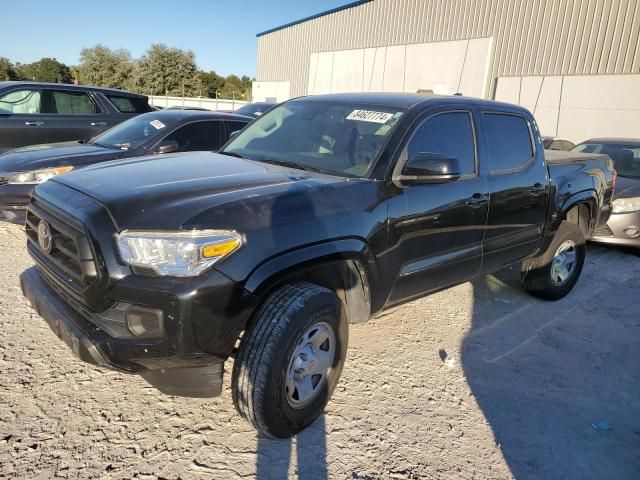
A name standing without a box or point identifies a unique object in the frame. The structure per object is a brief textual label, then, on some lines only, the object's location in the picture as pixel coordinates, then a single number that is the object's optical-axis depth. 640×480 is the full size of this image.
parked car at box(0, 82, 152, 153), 7.63
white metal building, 14.32
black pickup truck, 2.22
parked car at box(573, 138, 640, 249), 6.59
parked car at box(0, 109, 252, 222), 5.01
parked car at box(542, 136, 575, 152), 11.59
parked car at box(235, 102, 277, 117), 13.94
